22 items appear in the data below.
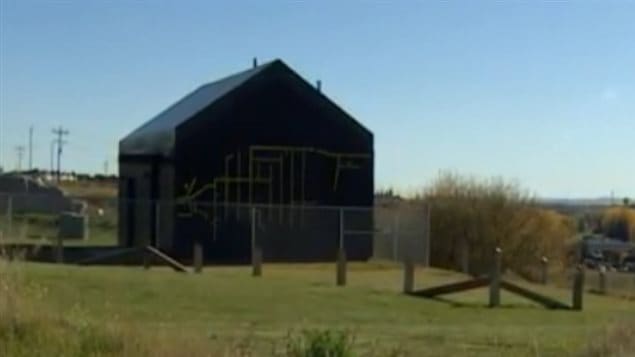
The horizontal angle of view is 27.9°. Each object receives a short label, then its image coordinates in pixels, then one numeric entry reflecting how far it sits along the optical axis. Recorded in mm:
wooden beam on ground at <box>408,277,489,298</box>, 34562
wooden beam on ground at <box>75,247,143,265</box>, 43438
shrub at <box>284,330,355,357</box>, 12711
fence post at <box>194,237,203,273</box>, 40938
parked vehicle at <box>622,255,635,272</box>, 68656
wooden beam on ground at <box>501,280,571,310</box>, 33969
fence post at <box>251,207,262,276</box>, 39375
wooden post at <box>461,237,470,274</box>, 56906
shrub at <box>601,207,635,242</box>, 111562
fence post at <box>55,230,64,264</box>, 42969
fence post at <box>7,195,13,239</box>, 46103
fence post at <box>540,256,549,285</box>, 51000
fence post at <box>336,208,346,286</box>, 36656
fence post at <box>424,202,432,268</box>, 53656
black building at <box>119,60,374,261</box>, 53250
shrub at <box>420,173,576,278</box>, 60312
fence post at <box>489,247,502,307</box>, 33594
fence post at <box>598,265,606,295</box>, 46044
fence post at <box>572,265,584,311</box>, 33969
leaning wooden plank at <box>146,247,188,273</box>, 39750
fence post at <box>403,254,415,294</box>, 35125
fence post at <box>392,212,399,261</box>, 55156
